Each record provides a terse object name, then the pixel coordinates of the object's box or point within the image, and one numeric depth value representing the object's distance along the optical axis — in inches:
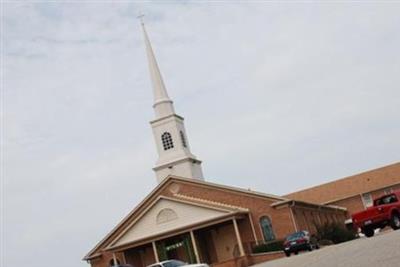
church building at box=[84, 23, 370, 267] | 1842.2
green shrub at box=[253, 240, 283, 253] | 1740.9
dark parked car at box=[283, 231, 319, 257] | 1507.1
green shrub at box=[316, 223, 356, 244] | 1859.5
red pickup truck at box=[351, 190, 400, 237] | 1119.0
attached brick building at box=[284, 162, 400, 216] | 2950.3
